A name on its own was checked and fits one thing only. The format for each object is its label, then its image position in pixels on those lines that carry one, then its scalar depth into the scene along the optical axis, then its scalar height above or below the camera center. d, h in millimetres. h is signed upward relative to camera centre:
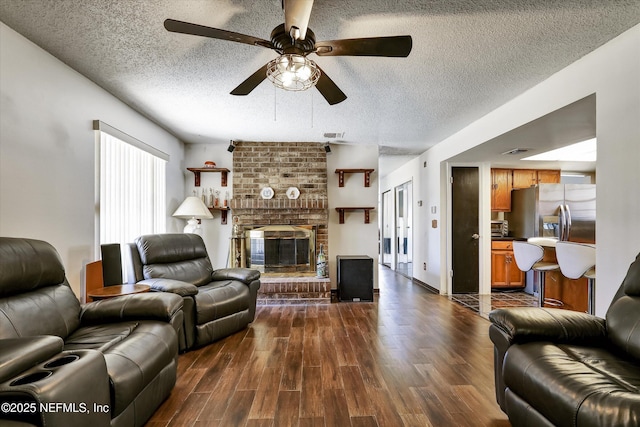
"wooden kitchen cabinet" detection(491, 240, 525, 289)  5000 -847
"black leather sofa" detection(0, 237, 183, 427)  1065 -603
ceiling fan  1496 +923
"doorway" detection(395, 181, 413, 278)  6191 -275
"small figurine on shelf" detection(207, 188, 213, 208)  4896 +269
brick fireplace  4781 +495
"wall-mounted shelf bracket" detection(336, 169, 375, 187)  4848 +675
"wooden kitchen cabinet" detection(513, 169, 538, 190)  5469 +659
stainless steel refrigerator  4828 +60
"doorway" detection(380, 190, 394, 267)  7753 -326
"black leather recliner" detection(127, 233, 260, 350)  2729 -649
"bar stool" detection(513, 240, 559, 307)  3354 -493
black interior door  4785 -305
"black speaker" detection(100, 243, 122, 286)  2785 -423
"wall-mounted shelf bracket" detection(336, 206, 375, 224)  4918 +104
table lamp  4230 +72
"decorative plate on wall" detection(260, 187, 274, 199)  4801 +367
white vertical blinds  3033 +339
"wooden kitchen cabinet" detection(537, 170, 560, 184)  5535 +692
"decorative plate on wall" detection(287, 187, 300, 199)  4844 +368
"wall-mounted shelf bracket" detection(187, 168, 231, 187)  4708 +698
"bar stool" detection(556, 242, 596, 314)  2795 -426
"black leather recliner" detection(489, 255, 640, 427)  1141 -665
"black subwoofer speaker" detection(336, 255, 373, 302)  4461 -901
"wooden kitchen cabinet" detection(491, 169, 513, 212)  5457 +486
